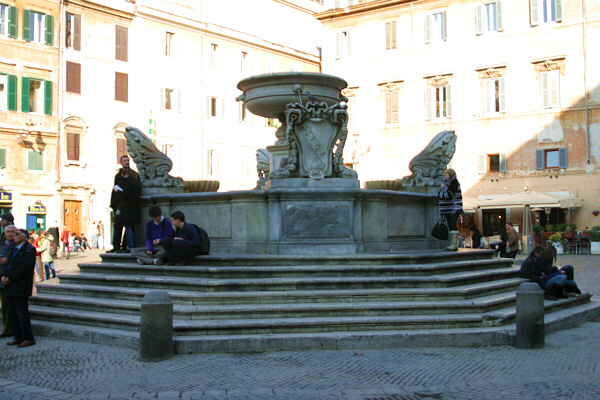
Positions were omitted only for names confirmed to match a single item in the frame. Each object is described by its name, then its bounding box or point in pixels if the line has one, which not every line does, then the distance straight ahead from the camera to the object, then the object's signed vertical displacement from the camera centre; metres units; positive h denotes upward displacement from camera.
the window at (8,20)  34.06 +10.43
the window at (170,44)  40.03 +10.72
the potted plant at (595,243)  26.89 -0.88
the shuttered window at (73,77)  36.38 +8.04
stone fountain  10.19 +0.26
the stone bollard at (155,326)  7.14 -1.07
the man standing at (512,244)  16.94 -0.56
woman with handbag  11.30 +0.32
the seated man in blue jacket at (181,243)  9.47 -0.25
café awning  28.50 +0.89
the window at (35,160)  34.52 +3.40
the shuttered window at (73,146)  36.09 +4.32
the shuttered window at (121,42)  38.47 +10.47
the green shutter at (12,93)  34.00 +6.76
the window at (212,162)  41.22 +3.84
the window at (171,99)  39.66 +7.45
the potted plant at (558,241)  27.28 -0.79
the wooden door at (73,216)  35.69 +0.54
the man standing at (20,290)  8.30 -0.78
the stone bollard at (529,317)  7.73 -1.09
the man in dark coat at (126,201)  11.31 +0.41
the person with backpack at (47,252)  16.44 -0.63
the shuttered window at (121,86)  38.28 +7.92
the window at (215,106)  41.47 +7.30
